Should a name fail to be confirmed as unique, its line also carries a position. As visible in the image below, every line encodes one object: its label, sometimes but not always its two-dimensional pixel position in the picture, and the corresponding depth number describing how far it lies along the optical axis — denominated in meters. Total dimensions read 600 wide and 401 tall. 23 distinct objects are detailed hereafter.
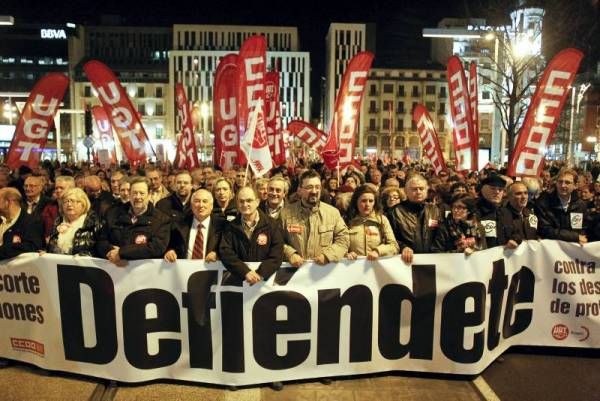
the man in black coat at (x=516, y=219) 5.04
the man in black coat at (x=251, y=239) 4.33
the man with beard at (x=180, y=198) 6.39
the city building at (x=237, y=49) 95.62
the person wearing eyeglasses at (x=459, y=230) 4.83
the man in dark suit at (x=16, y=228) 4.66
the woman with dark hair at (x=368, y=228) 4.91
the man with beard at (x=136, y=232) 4.39
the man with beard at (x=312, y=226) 4.82
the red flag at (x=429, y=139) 13.07
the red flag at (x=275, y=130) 13.14
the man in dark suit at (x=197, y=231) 4.64
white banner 4.37
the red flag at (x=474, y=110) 10.04
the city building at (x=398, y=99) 89.06
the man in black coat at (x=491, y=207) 5.04
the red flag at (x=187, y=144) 12.86
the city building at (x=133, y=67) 84.12
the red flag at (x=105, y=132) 19.89
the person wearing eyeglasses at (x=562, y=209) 5.72
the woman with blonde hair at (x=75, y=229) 4.66
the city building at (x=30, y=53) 80.38
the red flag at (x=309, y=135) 15.91
